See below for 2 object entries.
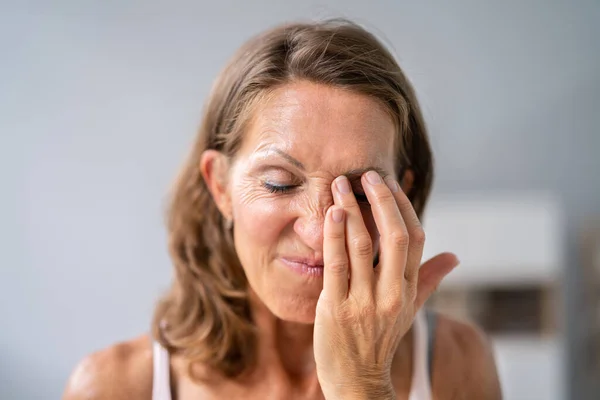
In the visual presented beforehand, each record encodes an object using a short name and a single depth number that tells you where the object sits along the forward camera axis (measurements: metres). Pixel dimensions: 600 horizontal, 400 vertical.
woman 0.94
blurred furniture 2.72
